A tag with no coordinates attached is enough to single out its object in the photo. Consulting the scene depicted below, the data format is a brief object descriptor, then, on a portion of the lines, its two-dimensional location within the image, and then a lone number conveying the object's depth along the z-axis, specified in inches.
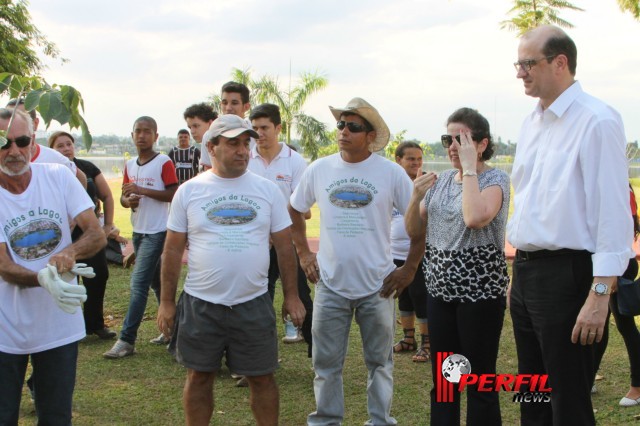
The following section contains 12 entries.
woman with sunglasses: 163.3
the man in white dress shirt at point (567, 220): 125.3
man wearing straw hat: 184.2
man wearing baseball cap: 165.0
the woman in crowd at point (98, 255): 278.2
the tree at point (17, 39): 941.2
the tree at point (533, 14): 1074.1
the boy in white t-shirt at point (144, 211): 265.6
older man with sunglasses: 139.0
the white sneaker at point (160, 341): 280.9
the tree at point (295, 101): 1198.3
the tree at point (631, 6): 810.2
